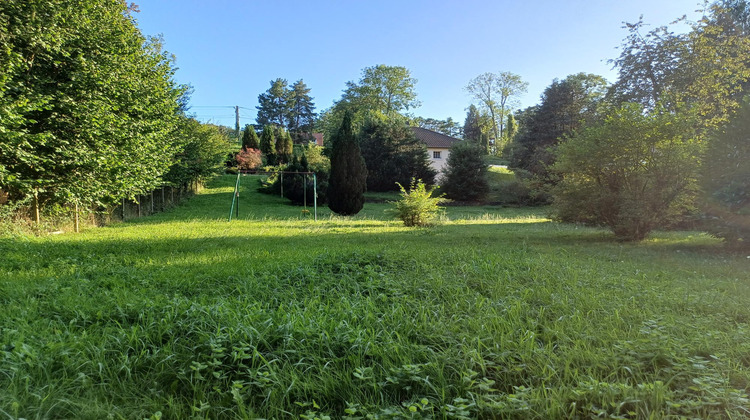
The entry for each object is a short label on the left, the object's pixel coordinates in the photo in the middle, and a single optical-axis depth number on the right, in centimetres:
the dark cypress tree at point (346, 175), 1718
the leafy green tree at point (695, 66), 1376
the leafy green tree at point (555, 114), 2861
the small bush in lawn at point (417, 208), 1248
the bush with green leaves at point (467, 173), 2675
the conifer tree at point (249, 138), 3328
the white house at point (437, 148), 3616
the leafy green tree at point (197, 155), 1664
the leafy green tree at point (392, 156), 2875
